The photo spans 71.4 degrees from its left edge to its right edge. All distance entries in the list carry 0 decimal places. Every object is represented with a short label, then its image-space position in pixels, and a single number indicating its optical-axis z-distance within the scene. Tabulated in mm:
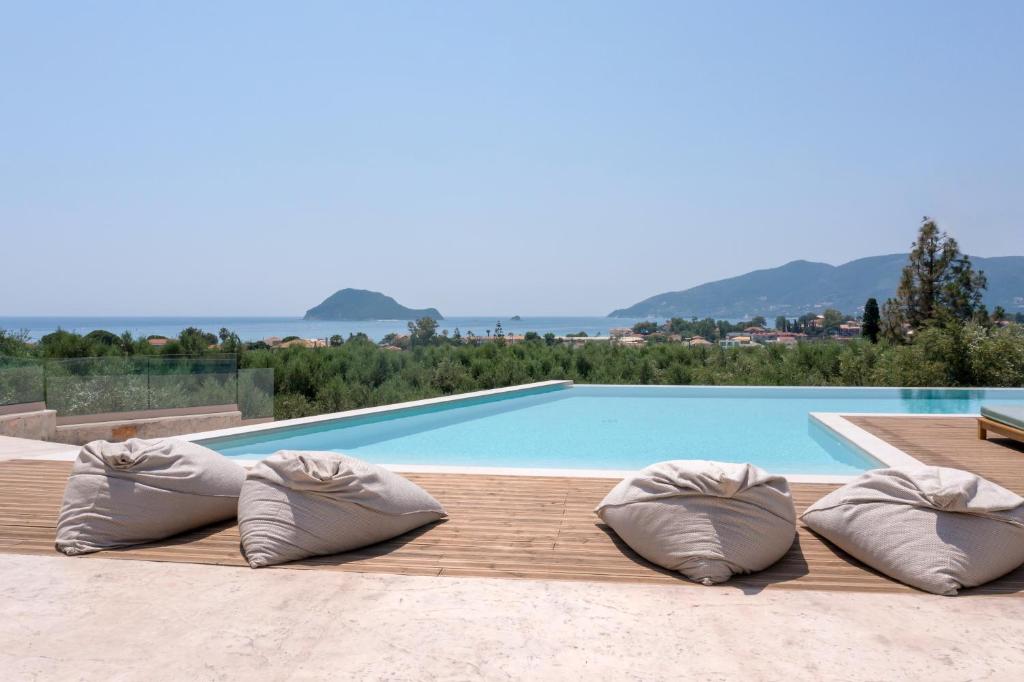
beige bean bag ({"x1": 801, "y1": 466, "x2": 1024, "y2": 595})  2684
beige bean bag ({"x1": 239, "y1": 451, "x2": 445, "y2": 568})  3012
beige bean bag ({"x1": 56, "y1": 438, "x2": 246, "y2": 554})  3189
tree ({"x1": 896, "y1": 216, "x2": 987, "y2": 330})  17891
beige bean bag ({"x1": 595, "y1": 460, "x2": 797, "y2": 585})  2814
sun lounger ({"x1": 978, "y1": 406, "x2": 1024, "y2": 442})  5242
